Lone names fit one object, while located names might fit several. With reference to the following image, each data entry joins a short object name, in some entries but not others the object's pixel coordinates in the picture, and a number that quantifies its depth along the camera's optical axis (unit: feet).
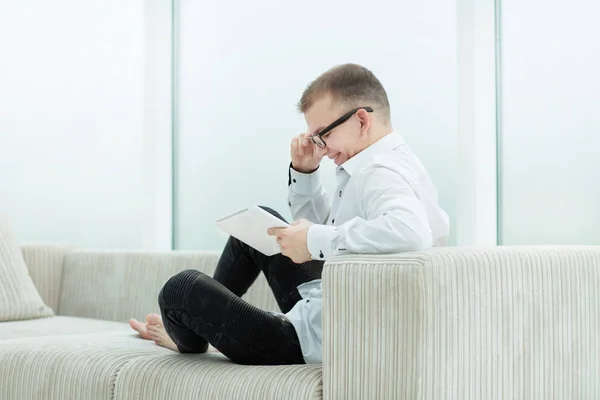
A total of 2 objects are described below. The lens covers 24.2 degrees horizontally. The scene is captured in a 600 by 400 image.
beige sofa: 8.71
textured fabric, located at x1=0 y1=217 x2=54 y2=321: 12.97
